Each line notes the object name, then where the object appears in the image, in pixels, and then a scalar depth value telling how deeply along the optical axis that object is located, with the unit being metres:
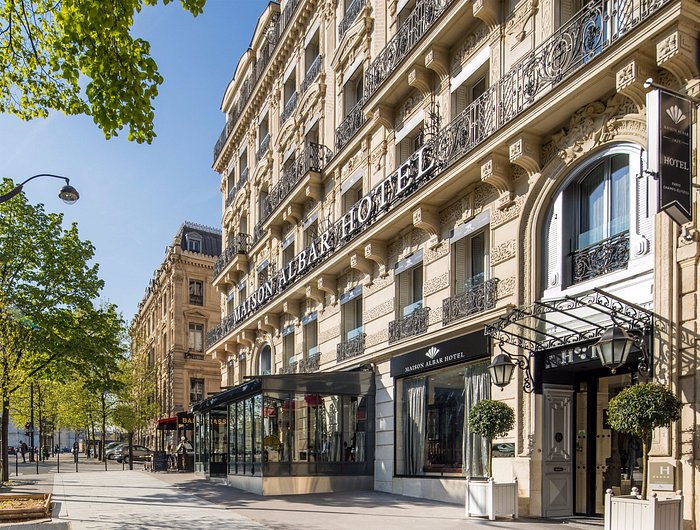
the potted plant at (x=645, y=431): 9.17
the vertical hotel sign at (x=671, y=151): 9.40
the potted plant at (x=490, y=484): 12.57
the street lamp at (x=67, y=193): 15.33
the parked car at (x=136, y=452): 48.73
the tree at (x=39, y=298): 24.97
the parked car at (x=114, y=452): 52.00
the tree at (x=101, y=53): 9.62
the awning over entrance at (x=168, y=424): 38.03
